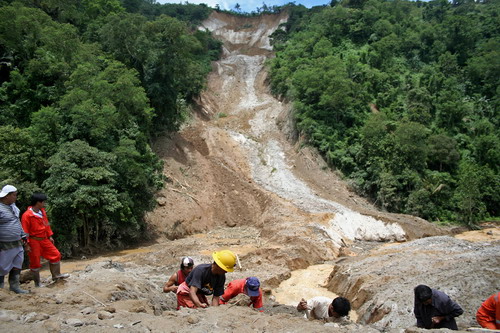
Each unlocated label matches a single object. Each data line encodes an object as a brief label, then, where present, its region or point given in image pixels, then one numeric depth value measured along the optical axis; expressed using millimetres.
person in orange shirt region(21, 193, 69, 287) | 6312
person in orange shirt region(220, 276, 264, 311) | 5508
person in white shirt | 5160
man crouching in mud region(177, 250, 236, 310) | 5086
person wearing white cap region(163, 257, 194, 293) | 5906
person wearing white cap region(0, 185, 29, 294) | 5789
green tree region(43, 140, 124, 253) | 13867
